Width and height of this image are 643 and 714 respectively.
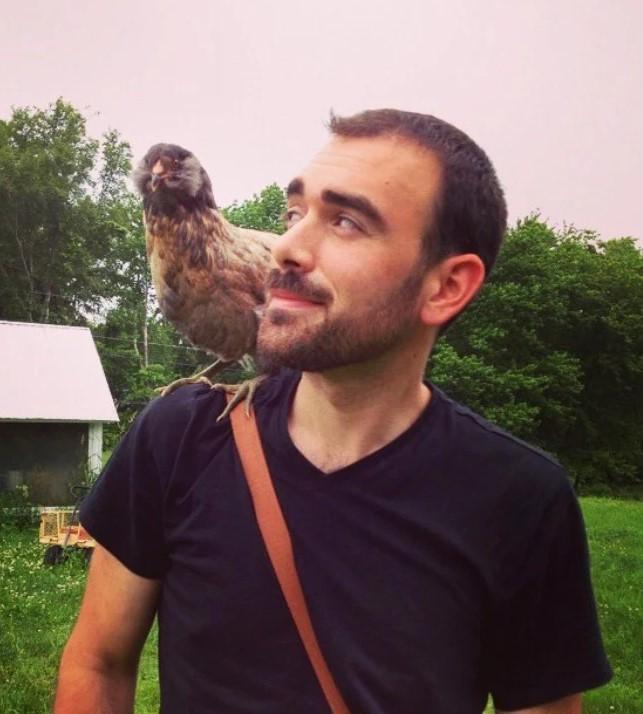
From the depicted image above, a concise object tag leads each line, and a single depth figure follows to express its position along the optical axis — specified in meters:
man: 0.85
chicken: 1.25
